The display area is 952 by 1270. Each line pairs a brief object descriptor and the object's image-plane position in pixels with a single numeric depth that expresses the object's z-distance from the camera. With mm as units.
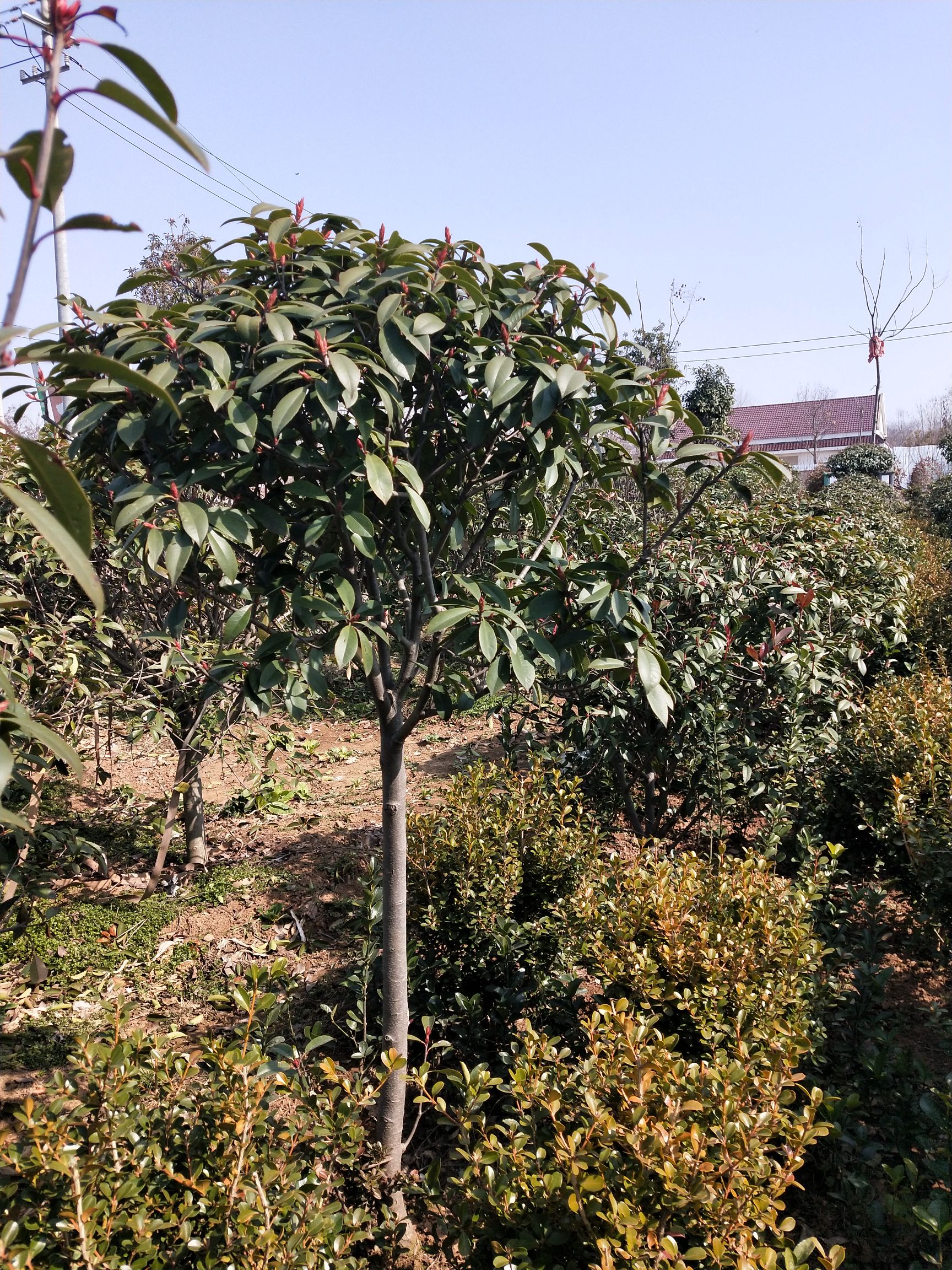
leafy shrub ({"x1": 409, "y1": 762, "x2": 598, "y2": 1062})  2760
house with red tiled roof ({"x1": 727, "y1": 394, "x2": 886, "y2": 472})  41062
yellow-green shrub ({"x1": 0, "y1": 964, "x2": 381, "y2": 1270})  1457
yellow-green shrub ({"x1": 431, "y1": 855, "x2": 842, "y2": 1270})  1522
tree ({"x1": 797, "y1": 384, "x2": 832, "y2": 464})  39594
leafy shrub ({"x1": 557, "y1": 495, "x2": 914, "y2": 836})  3635
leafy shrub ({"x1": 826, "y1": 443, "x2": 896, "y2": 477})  22578
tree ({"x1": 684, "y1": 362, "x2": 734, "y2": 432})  17281
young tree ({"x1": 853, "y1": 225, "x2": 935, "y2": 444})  24969
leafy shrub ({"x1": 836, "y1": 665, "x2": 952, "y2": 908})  2889
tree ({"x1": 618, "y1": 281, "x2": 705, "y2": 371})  14305
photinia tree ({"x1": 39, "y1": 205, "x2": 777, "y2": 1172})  1708
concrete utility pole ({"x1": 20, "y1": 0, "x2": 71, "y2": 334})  11320
